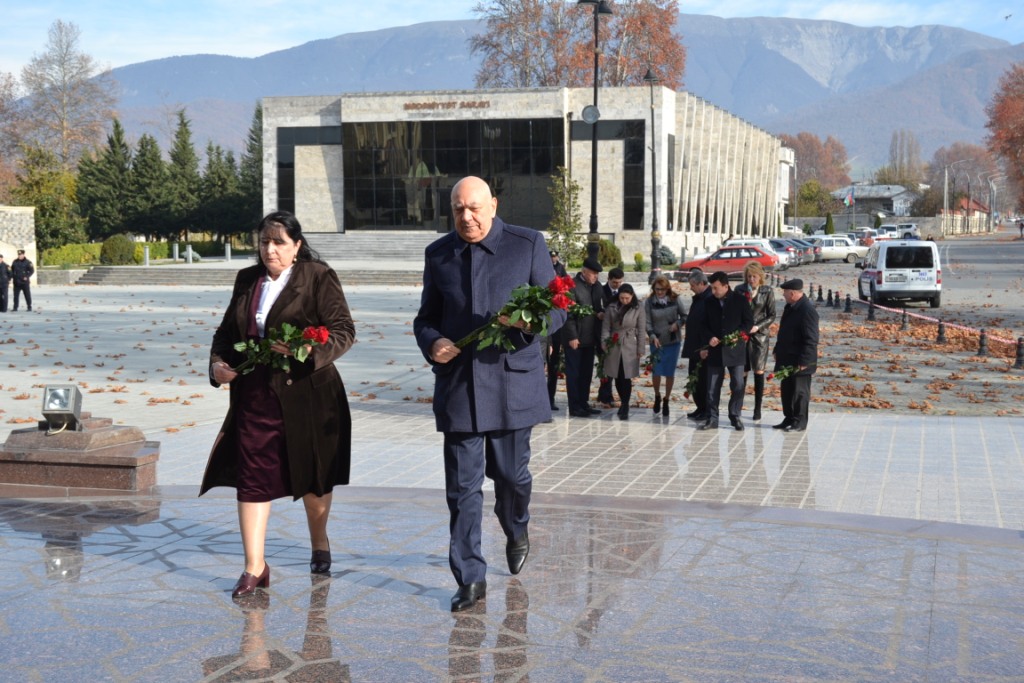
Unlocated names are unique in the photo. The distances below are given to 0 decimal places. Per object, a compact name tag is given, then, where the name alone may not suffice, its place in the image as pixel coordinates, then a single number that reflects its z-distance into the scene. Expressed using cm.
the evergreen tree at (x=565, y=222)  4050
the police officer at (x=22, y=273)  2988
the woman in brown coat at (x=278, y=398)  565
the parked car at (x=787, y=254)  5406
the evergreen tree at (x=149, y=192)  6988
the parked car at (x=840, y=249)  6344
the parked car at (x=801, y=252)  5841
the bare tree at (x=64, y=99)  8112
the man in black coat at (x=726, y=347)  1173
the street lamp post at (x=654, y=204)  3788
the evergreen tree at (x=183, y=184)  7075
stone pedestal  816
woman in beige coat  1252
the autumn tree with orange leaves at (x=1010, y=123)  6900
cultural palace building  6053
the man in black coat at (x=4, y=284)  2895
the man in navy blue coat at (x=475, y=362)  552
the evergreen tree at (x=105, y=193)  6988
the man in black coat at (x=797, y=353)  1161
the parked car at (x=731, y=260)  4544
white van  3044
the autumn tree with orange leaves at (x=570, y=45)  6538
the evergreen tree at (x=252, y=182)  7294
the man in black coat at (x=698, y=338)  1208
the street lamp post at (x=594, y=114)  2738
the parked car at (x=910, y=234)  7400
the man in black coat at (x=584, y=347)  1278
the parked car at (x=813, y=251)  6062
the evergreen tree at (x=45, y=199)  5309
